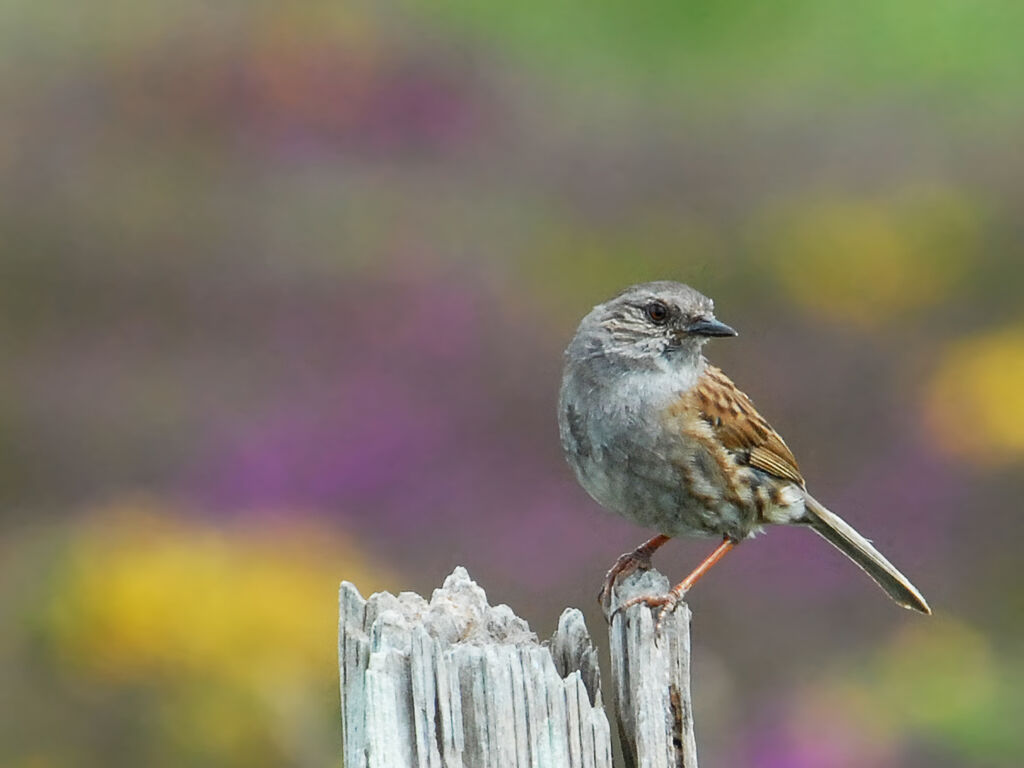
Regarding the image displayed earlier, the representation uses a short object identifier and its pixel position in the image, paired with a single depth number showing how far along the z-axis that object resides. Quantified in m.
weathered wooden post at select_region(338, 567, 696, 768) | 7.61
